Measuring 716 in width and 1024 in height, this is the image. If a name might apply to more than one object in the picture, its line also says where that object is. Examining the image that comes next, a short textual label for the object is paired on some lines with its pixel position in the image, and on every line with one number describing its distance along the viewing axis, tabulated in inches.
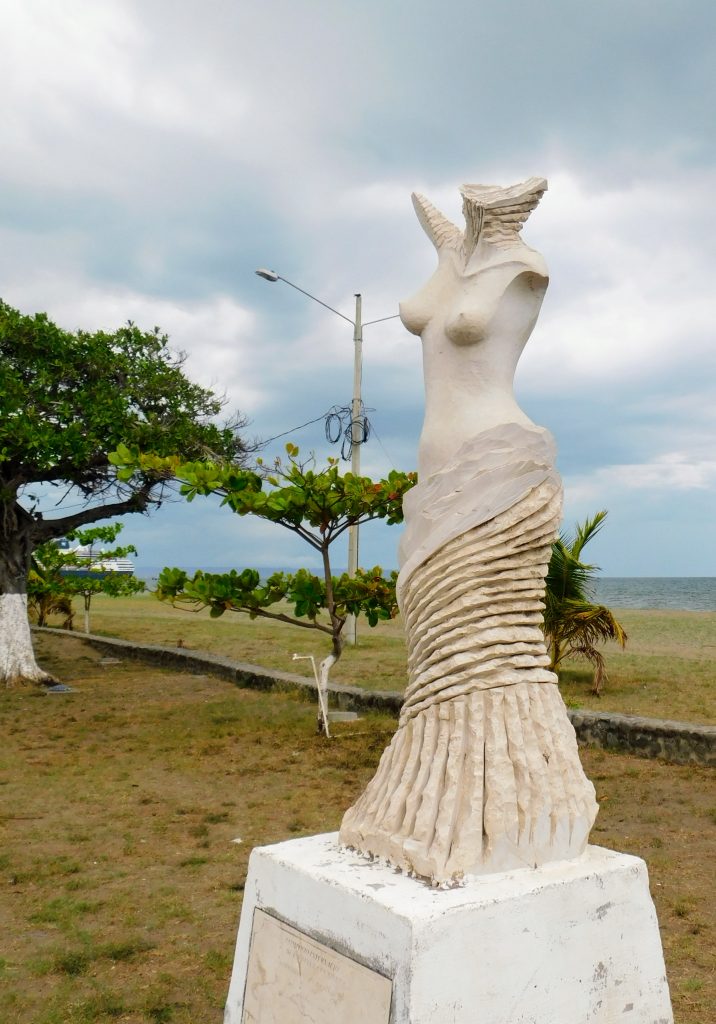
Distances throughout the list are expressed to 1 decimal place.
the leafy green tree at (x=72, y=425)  425.4
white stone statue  116.6
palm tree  405.1
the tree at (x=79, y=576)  593.6
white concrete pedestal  102.4
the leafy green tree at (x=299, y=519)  311.9
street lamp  502.0
